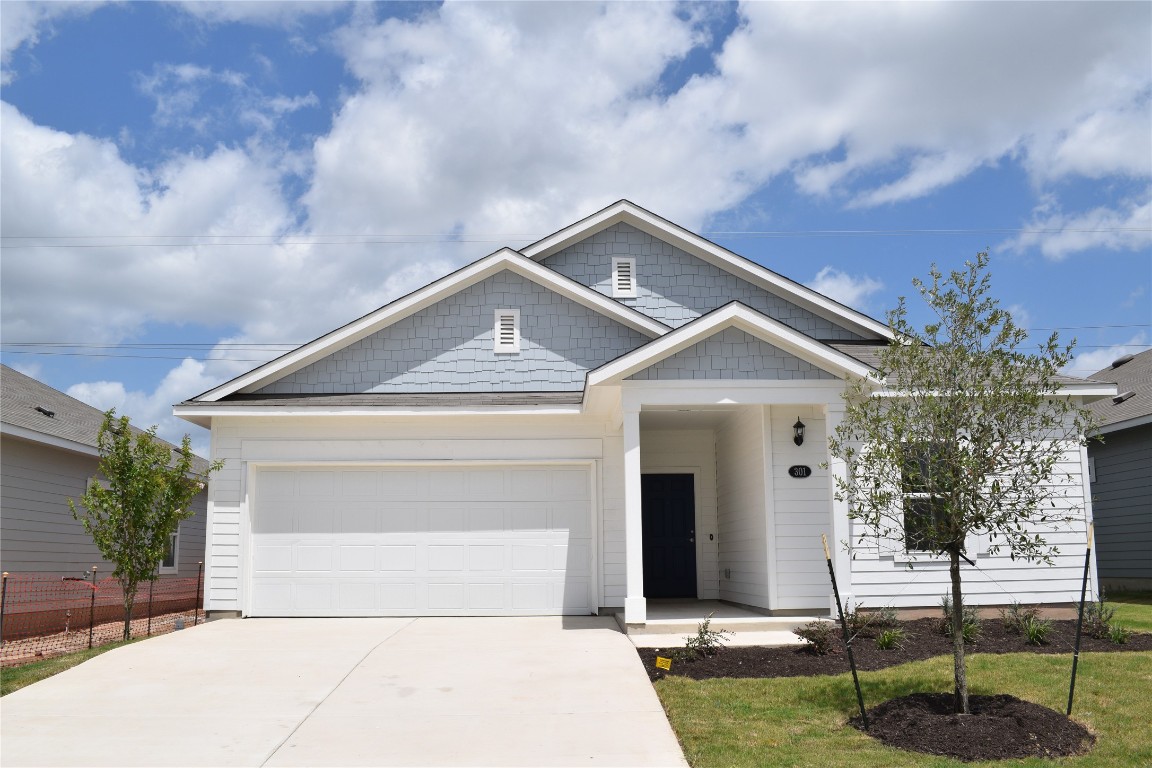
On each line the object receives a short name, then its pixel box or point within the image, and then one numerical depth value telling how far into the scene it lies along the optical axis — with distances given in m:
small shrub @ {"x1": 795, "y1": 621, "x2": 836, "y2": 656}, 10.28
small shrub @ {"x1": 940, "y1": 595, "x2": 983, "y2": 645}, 10.62
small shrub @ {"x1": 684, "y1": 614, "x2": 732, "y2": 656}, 10.22
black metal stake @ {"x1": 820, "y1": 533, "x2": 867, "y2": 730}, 7.81
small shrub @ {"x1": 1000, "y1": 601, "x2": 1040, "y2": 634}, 11.15
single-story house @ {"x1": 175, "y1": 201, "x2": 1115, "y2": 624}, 12.38
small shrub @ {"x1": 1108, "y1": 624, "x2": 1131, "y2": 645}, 10.37
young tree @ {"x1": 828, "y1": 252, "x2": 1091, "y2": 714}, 7.59
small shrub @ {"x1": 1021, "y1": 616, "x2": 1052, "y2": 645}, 10.68
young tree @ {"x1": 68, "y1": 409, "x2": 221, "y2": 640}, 12.59
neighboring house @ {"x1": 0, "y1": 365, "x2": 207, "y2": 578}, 14.90
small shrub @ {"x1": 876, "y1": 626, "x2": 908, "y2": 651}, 10.42
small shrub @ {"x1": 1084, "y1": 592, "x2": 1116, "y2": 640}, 10.73
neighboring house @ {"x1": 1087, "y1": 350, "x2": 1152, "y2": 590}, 18.47
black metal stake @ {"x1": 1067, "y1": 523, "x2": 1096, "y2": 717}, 7.87
